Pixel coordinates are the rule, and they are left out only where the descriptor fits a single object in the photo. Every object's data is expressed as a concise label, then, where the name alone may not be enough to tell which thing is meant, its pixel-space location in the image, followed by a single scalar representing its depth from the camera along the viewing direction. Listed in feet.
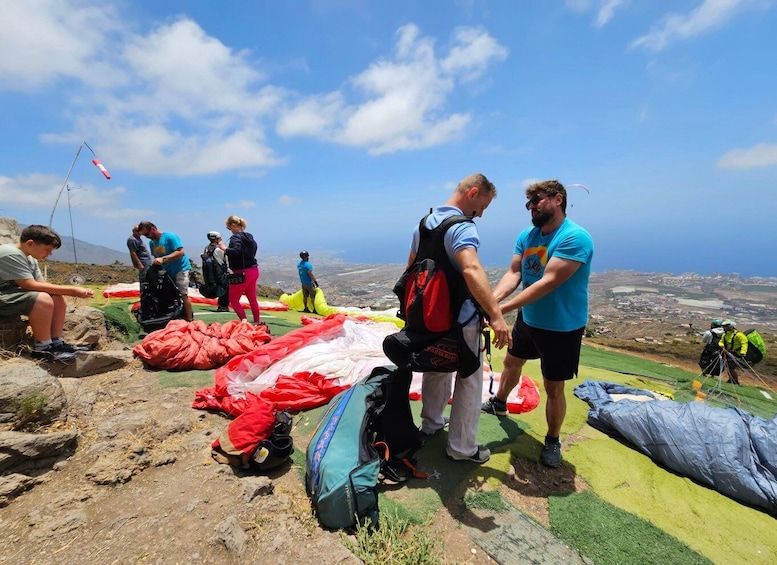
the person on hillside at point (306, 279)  31.40
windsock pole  24.69
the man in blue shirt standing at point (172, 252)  19.95
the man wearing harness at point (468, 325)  7.59
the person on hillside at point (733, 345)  23.32
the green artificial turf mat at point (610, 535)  7.04
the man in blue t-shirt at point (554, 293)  8.68
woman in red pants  19.65
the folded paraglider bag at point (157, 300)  19.12
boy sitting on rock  12.04
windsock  24.76
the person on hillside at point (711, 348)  23.66
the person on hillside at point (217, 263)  22.49
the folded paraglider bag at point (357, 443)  6.80
